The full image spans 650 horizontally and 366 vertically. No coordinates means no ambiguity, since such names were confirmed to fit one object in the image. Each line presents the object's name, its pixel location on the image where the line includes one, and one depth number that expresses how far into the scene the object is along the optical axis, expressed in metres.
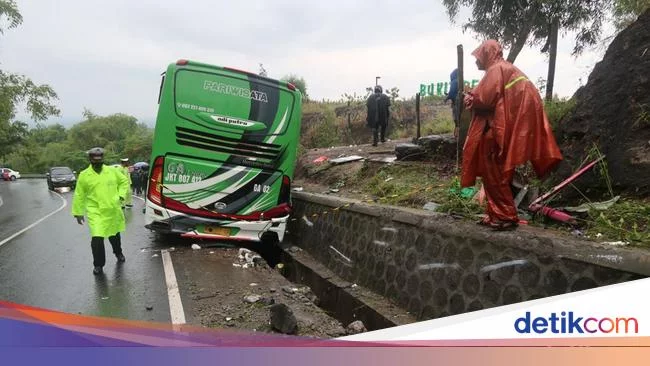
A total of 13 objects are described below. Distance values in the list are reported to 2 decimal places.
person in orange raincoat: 4.16
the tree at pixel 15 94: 18.33
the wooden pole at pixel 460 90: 7.34
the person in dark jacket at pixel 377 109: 14.44
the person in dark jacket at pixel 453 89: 10.29
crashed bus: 7.41
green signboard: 28.44
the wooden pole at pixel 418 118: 11.38
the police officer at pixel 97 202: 6.49
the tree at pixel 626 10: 8.85
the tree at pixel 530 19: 12.34
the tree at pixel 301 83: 42.17
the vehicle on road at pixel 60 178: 32.38
